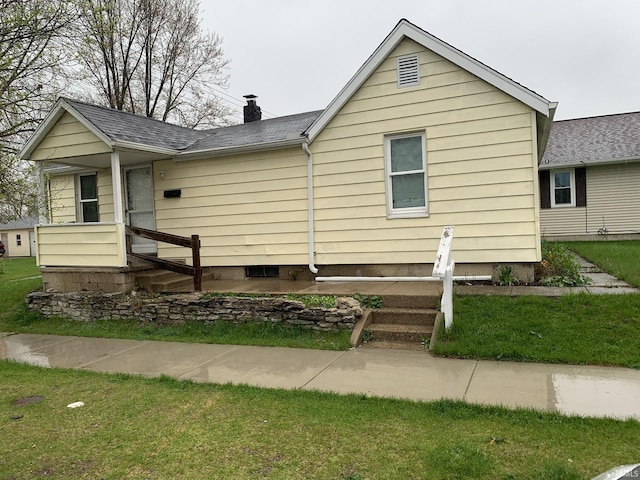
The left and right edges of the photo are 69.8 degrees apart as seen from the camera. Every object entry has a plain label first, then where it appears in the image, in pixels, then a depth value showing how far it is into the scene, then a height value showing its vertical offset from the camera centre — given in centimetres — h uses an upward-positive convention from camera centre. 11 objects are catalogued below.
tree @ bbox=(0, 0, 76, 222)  925 +373
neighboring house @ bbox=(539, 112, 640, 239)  1662 +108
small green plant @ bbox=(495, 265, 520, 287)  758 -95
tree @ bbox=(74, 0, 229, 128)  2252 +892
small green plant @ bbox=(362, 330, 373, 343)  636 -156
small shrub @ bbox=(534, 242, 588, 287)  738 -93
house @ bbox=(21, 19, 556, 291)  773 +93
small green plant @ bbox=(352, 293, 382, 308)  692 -116
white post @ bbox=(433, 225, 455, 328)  584 -76
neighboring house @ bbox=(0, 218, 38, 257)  4541 -24
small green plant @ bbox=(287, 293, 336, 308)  676 -112
